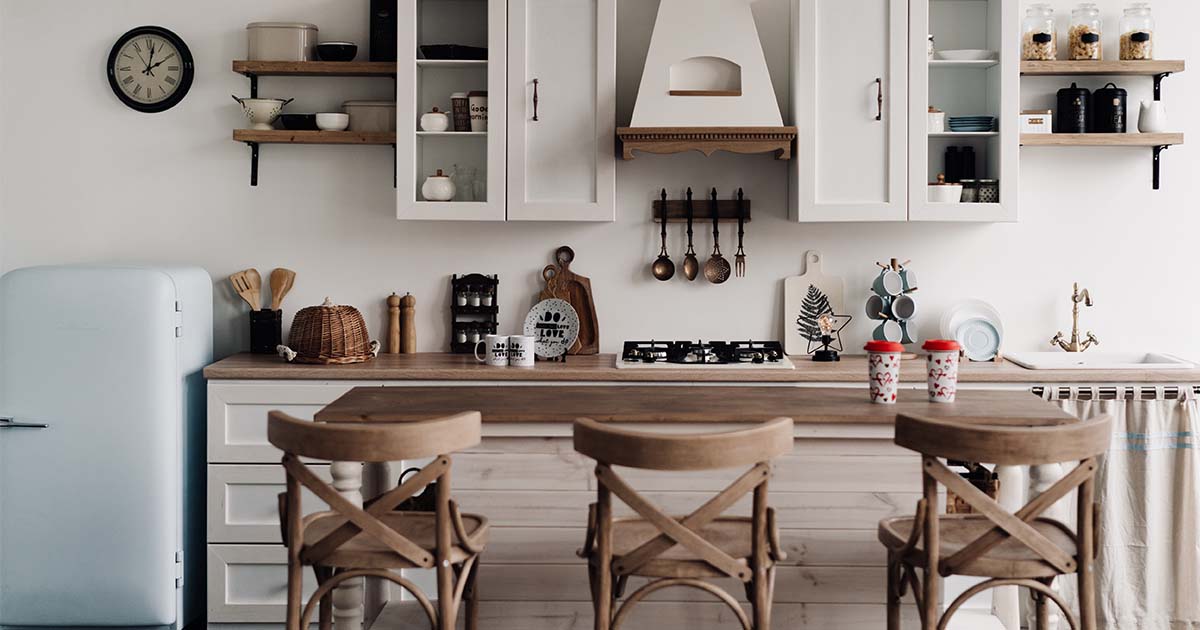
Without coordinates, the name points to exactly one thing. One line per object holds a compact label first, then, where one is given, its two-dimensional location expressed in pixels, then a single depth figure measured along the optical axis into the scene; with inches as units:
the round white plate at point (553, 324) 165.9
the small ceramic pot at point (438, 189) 156.6
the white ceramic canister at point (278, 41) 162.2
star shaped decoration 166.9
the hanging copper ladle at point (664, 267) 168.6
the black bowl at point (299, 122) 163.2
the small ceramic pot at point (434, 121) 156.5
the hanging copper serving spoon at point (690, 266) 168.2
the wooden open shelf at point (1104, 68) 158.6
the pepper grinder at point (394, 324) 167.5
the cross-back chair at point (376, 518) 86.7
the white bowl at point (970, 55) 156.6
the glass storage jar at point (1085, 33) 160.7
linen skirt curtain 142.6
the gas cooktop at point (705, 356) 151.1
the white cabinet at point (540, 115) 154.4
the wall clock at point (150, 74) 167.5
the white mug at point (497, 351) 154.2
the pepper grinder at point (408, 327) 167.8
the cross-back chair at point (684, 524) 83.9
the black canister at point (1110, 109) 160.9
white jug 159.6
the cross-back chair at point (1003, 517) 86.0
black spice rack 167.9
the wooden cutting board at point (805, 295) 168.2
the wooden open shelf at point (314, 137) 161.2
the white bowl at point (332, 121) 161.2
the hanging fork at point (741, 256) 167.2
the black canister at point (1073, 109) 161.8
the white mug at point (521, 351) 153.8
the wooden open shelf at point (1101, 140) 158.1
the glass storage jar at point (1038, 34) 161.2
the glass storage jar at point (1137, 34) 160.1
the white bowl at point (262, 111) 161.8
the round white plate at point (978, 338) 162.4
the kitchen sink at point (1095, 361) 150.9
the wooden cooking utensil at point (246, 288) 166.4
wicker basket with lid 153.6
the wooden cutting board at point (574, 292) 168.2
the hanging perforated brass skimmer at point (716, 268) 168.2
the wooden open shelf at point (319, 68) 160.4
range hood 150.6
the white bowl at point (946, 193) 155.2
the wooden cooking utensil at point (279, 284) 167.3
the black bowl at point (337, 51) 160.4
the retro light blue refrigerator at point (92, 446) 142.3
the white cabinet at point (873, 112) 153.1
